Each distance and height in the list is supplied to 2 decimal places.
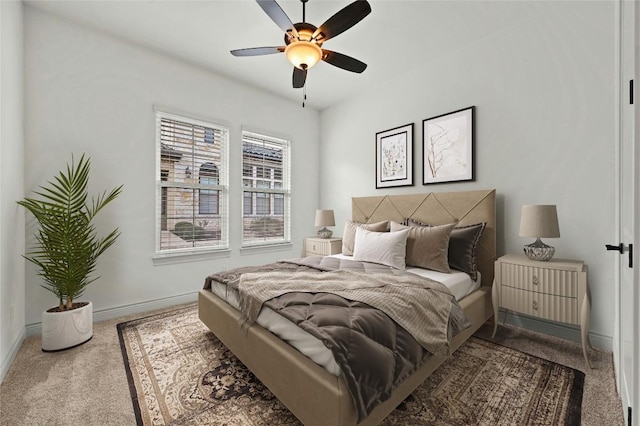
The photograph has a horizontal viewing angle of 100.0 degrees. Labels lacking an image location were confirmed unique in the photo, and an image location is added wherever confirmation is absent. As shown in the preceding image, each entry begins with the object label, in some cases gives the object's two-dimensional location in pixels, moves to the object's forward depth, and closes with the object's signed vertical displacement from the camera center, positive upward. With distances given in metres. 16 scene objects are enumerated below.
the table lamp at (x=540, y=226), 2.17 -0.11
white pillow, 2.56 -0.36
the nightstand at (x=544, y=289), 2.00 -0.63
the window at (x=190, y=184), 3.25 +0.35
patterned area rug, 1.48 -1.13
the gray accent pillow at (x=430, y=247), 2.48 -0.34
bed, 1.21 -0.80
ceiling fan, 1.82 +1.34
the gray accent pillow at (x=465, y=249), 2.52 -0.35
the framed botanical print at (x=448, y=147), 2.96 +0.75
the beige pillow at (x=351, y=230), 3.23 -0.23
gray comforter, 1.23 -0.58
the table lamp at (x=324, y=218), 4.13 -0.10
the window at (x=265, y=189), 3.99 +0.35
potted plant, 2.19 -0.40
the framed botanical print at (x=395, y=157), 3.49 +0.75
